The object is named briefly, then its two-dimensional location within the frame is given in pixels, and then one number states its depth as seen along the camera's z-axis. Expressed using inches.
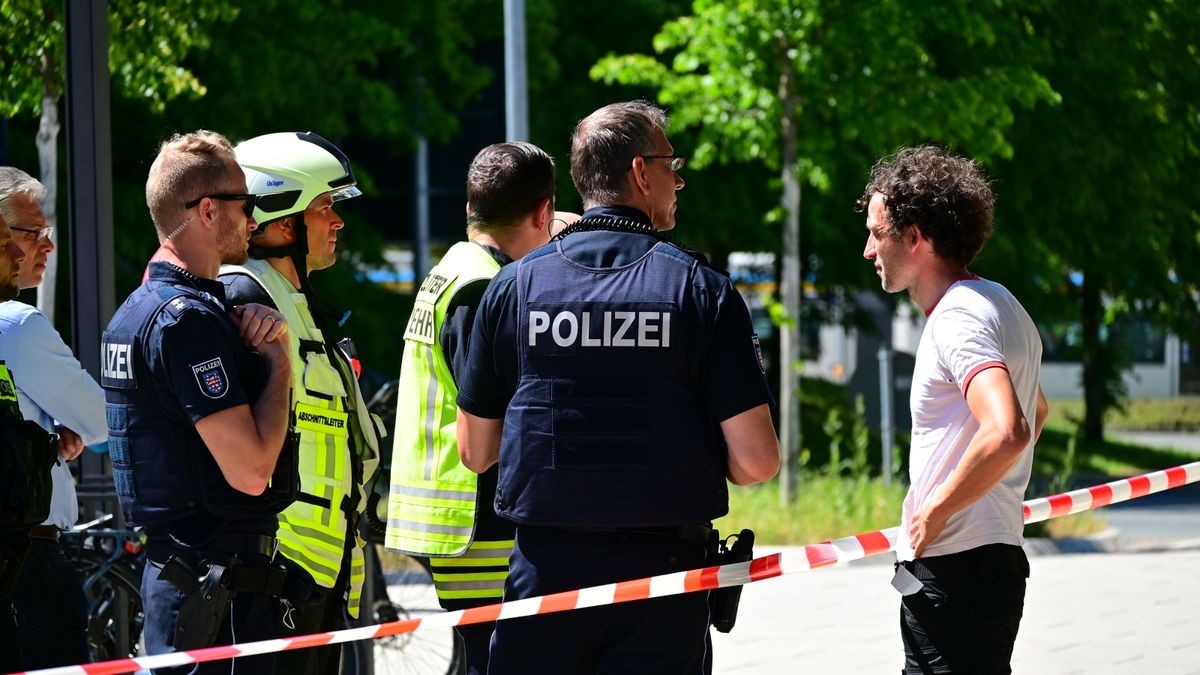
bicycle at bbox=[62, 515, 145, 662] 506.0
